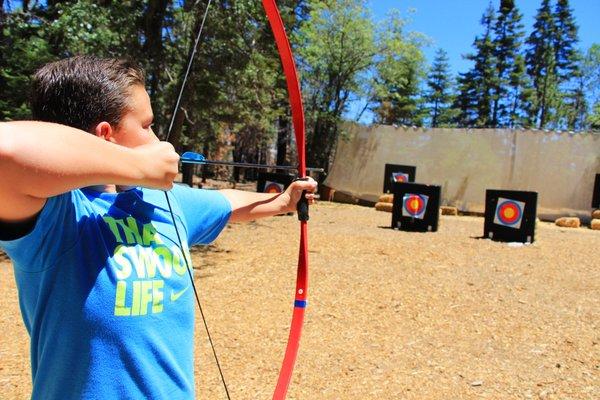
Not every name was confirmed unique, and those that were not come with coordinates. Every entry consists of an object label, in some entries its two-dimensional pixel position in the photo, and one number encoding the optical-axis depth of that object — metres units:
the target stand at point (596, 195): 10.61
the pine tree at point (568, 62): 30.06
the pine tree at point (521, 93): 30.78
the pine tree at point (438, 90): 36.03
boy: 0.79
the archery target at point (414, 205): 8.23
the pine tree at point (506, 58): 30.89
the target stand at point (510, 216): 7.27
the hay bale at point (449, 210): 11.72
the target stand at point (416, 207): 8.16
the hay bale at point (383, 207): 11.78
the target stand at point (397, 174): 12.42
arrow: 1.05
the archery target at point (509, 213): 7.37
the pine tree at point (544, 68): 30.42
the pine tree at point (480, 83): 31.58
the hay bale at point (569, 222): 10.34
